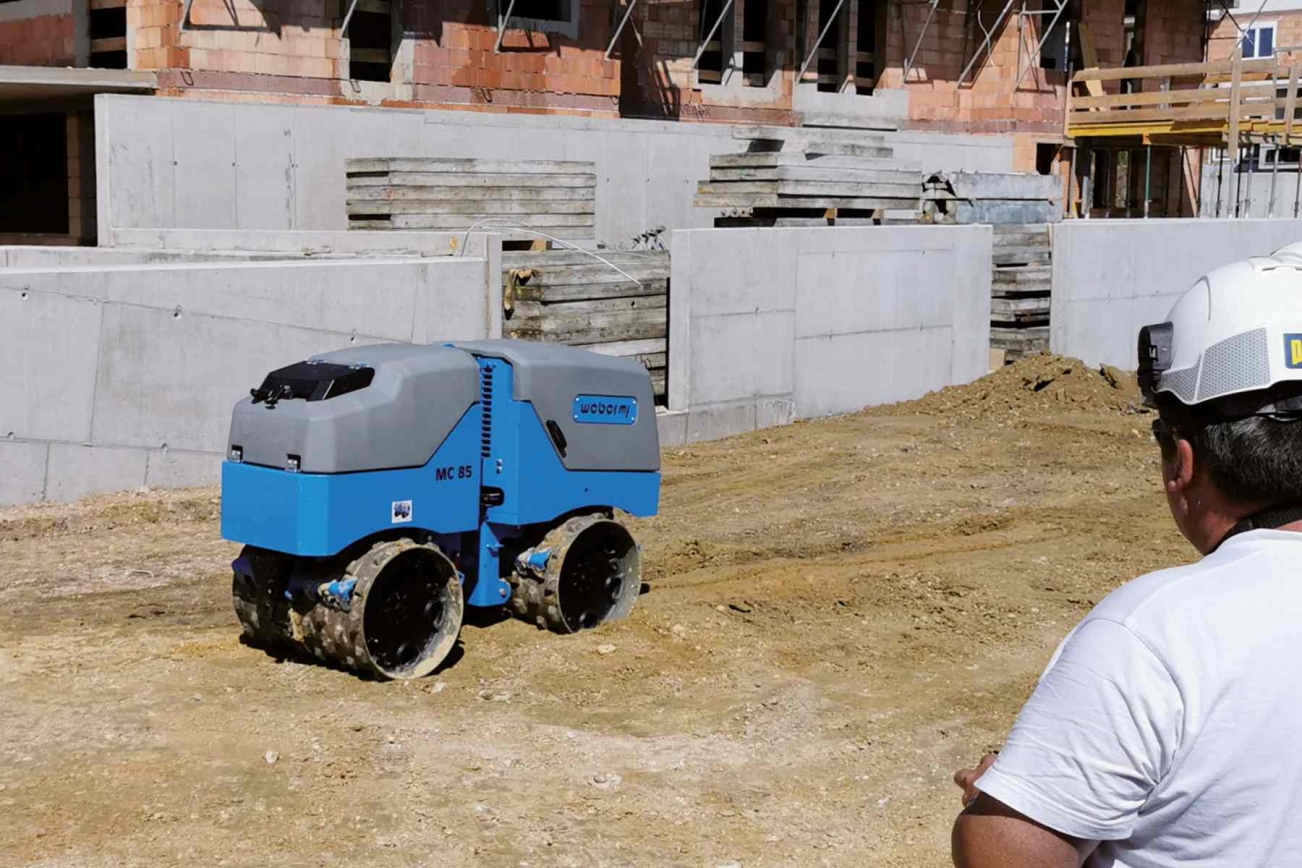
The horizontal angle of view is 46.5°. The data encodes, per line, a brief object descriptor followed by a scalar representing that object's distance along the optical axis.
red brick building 18.12
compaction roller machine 6.27
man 1.87
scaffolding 27.52
